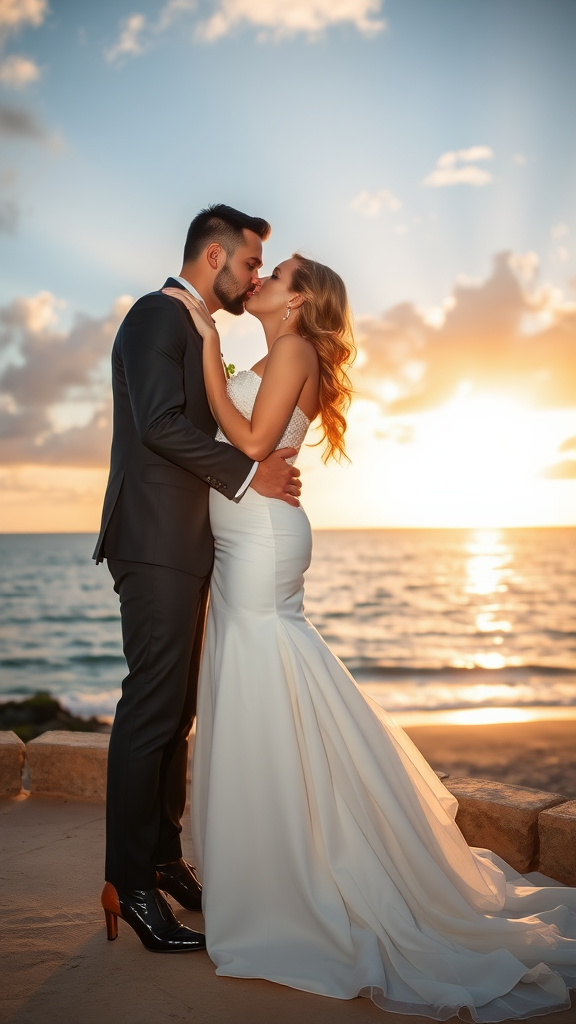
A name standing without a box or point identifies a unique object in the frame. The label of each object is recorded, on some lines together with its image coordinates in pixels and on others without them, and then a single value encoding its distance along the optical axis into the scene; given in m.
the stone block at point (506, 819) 3.57
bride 2.59
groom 2.79
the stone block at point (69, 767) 4.48
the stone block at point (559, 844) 3.45
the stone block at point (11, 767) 4.52
